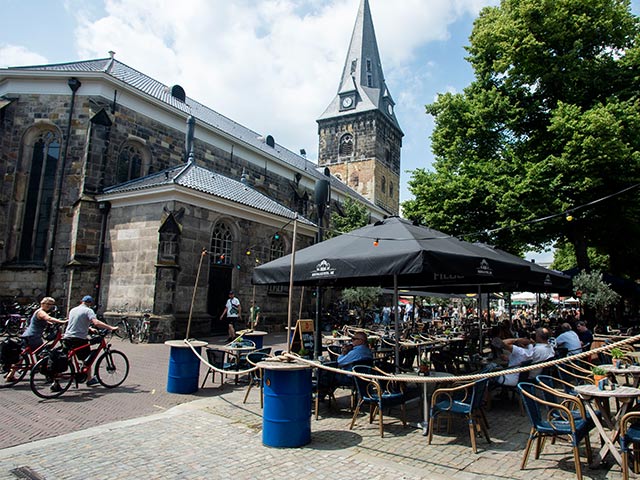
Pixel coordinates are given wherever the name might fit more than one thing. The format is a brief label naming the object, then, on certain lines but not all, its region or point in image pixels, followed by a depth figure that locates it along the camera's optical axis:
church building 15.57
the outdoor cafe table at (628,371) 4.78
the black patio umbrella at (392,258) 5.34
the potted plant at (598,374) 4.28
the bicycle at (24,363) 7.68
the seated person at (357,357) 6.03
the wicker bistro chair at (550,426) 4.02
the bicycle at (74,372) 7.12
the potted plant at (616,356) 4.94
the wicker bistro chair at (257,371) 7.11
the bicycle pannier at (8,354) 7.90
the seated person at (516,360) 6.33
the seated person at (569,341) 7.92
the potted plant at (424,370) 5.52
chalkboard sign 9.81
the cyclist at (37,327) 7.75
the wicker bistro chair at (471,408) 4.79
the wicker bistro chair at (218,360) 8.26
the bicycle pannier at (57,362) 7.18
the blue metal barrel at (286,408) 4.85
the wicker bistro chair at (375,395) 5.28
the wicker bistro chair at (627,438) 3.64
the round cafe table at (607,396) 3.94
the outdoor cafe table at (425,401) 5.34
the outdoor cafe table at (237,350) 8.05
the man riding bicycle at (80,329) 7.56
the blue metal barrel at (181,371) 7.62
